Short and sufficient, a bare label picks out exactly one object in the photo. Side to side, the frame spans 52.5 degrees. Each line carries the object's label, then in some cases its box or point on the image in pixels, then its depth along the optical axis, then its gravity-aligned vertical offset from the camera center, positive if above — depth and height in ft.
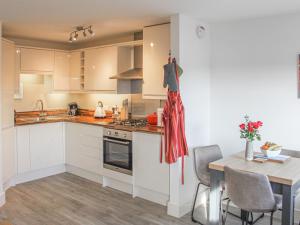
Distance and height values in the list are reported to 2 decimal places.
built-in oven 13.47 -2.33
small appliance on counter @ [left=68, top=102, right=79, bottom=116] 19.35 -0.61
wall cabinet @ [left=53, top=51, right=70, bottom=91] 17.94 +1.68
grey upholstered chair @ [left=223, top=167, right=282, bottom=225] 8.04 -2.49
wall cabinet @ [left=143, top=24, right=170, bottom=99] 12.80 +1.81
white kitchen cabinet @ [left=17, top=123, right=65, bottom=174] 15.11 -2.46
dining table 7.88 -2.07
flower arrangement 9.70 -0.96
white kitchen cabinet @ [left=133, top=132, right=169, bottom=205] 12.32 -2.92
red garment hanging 11.18 -1.04
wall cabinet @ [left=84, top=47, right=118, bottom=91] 15.75 +1.69
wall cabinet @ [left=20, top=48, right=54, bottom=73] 16.49 +2.18
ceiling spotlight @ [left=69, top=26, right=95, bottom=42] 13.83 +3.29
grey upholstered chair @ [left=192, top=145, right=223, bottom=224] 10.93 -2.23
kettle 17.31 -0.71
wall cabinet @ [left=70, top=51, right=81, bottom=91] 17.99 +1.75
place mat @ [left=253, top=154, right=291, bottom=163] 9.55 -1.88
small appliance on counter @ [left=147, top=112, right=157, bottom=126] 14.03 -0.90
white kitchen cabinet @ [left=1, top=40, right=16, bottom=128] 13.30 +0.75
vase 9.80 -1.64
